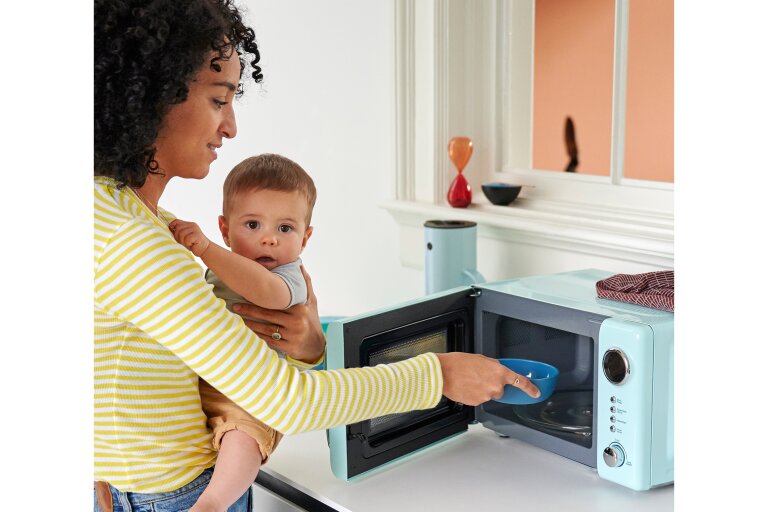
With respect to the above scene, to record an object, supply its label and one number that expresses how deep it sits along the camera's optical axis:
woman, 0.90
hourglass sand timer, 1.87
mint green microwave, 1.19
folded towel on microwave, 1.25
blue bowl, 1.21
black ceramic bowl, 1.86
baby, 1.19
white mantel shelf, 1.57
